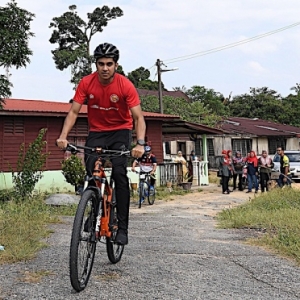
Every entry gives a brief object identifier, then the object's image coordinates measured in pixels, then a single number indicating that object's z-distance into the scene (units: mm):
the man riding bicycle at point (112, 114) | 4484
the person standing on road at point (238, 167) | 18766
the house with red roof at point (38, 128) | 16812
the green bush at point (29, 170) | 11365
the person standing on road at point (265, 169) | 17172
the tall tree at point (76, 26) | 36156
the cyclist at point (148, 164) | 13492
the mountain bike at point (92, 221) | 3754
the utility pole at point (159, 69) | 30109
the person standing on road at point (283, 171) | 17075
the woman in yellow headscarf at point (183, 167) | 19828
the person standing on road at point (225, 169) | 17734
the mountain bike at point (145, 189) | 13320
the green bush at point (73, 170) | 15047
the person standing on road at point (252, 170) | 17562
